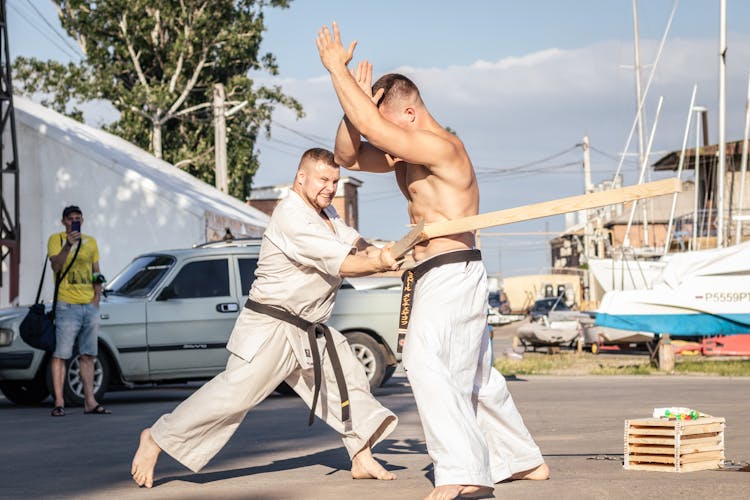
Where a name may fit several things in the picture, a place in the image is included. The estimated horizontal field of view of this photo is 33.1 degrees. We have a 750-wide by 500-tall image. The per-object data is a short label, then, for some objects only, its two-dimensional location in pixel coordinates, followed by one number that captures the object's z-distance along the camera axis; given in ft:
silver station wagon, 44.91
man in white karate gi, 21.97
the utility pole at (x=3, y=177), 77.61
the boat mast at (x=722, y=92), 103.76
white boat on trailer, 70.33
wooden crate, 23.31
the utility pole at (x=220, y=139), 112.88
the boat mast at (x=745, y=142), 100.48
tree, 158.40
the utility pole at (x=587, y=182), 191.31
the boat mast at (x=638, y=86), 142.51
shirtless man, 19.31
